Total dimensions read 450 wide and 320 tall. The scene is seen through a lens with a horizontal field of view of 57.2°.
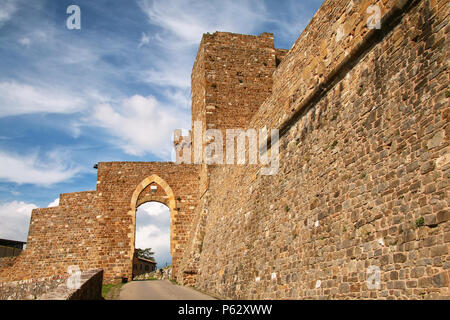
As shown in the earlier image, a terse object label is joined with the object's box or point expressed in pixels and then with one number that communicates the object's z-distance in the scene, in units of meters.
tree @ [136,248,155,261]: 50.88
